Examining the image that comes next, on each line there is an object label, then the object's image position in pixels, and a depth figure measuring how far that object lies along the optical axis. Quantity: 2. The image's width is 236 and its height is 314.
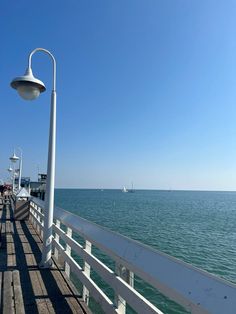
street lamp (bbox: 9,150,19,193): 13.25
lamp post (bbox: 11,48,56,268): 4.04
